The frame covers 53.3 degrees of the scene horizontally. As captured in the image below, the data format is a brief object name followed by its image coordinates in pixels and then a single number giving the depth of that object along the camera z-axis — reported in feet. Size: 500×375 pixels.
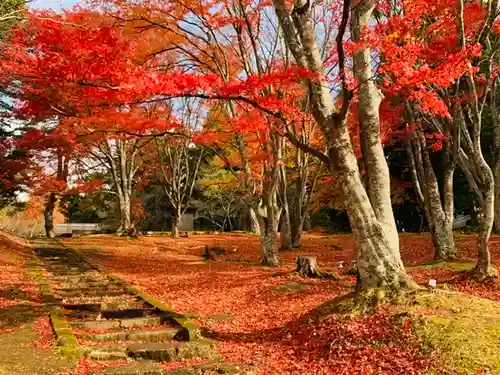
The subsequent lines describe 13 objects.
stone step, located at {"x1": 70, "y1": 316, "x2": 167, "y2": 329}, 25.85
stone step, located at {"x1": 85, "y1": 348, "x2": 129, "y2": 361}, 20.89
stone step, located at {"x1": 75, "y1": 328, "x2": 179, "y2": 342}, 24.06
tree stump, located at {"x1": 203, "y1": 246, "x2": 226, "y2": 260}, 63.67
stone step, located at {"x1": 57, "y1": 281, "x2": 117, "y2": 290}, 39.19
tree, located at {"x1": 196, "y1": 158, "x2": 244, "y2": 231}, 117.19
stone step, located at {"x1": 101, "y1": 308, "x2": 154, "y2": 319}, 28.81
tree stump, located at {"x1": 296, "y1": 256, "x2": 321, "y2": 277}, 40.43
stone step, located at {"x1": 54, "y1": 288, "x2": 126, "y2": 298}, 35.45
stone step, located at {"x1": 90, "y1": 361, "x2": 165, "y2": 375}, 18.58
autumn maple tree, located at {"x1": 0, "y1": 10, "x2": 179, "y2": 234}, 46.85
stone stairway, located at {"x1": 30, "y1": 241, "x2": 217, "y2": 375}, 21.25
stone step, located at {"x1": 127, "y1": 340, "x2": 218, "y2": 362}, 21.33
